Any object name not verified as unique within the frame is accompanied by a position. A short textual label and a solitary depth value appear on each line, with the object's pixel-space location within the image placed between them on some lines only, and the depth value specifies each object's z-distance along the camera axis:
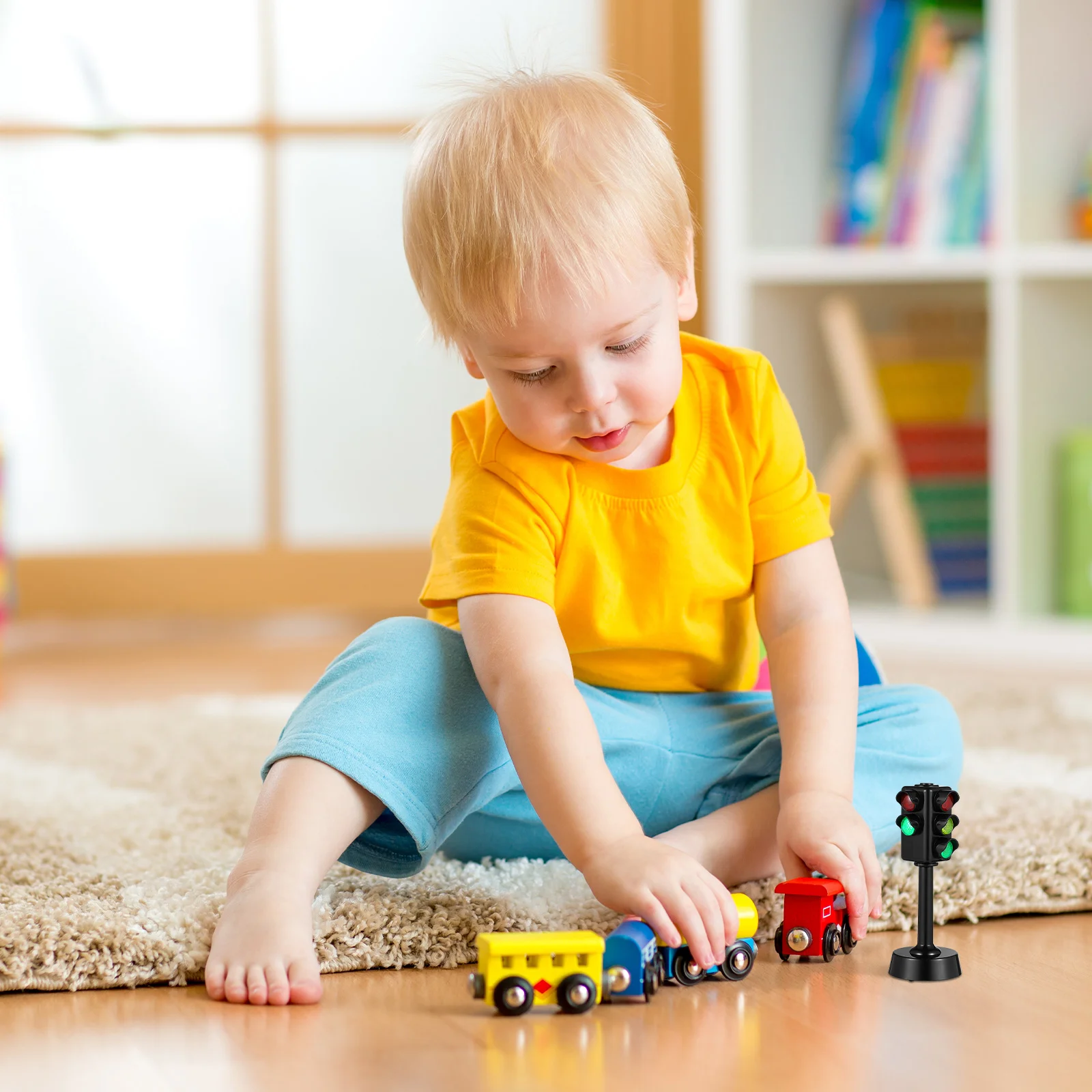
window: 3.94
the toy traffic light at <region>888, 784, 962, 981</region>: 1.65
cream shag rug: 1.71
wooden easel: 3.41
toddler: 1.72
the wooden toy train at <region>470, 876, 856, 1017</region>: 1.63
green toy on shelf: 3.11
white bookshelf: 3.10
